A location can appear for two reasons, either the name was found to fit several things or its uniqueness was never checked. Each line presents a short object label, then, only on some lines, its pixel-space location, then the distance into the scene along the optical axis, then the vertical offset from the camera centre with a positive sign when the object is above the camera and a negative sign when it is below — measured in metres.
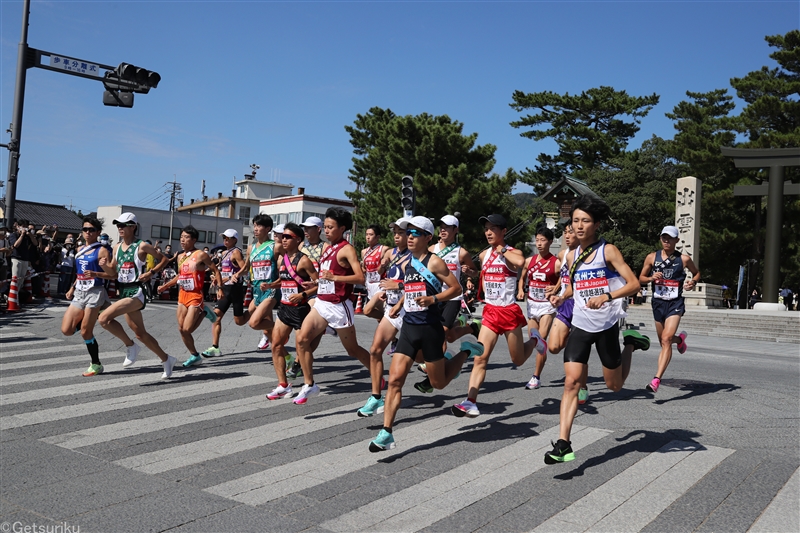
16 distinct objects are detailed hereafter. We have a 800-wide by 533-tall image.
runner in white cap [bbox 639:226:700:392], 8.62 +0.14
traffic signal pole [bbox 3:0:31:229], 15.60 +3.13
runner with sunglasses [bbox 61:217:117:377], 8.84 -0.47
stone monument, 31.38 +3.67
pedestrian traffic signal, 13.16 +1.61
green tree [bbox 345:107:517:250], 36.50 +5.86
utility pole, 77.69 +7.73
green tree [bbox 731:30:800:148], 35.41 +11.02
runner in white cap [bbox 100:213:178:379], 8.65 -0.39
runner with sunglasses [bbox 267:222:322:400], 7.48 -0.28
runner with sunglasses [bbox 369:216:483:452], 5.39 -0.35
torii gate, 28.82 +4.61
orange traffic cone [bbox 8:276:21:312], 16.81 -1.17
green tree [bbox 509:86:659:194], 48.75 +12.15
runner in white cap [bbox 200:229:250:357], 10.79 -0.34
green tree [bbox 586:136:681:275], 43.66 +6.02
